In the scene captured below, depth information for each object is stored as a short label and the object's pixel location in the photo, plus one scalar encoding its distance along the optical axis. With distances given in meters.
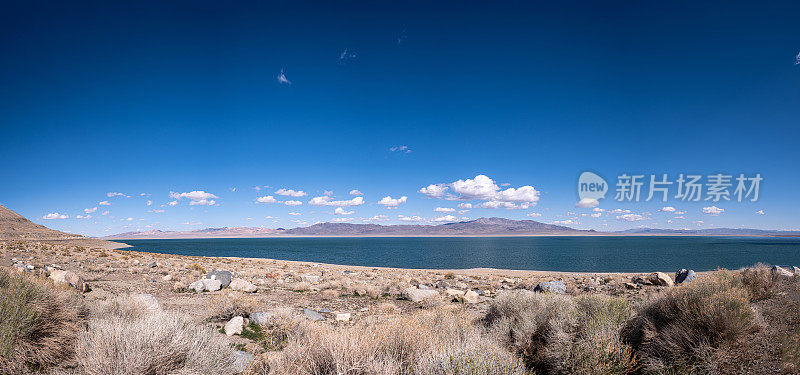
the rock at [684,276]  15.88
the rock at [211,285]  13.72
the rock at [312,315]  9.31
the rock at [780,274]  10.65
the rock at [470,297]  13.13
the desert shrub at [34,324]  4.57
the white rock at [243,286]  14.01
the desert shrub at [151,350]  4.08
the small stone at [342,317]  9.26
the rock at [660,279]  15.46
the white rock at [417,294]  13.53
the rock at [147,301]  7.98
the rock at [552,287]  14.39
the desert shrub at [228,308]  9.02
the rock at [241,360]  4.93
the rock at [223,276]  14.80
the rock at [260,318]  8.19
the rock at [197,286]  13.46
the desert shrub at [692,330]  5.00
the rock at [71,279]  11.23
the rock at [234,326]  7.68
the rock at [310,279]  17.56
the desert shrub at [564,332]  4.97
